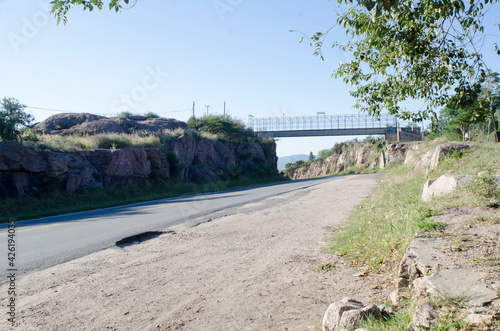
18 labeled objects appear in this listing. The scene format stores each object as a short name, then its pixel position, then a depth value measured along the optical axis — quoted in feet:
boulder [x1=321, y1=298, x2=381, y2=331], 10.60
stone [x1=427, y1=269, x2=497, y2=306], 9.88
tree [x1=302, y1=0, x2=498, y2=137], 20.13
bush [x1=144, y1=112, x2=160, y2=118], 141.36
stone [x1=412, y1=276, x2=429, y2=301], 10.97
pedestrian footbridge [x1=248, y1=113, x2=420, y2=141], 213.66
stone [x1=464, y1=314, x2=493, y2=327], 8.86
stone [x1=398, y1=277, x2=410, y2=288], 13.14
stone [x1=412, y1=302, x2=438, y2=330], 9.55
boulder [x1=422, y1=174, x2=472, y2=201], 24.21
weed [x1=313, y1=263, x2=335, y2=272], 17.87
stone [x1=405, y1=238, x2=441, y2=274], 12.70
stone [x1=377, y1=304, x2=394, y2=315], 11.38
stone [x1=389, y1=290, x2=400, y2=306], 12.20
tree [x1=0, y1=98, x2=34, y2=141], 73.92
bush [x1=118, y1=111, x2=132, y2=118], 128.24
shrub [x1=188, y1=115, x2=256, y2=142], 149.18
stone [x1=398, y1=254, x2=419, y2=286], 12.99
